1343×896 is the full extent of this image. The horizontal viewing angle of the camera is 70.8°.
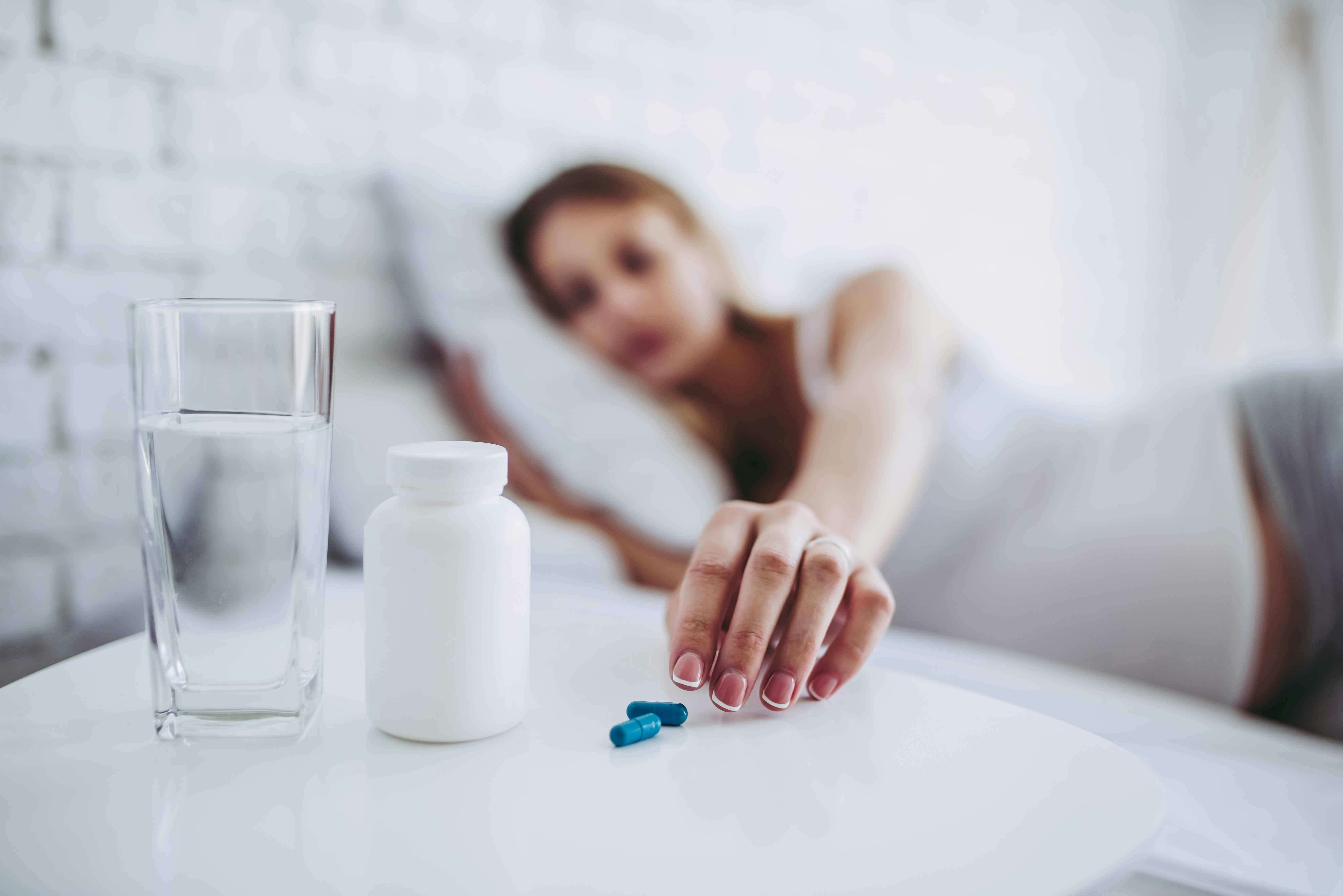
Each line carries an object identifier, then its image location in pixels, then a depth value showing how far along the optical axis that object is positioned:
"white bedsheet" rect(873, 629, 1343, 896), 0.57
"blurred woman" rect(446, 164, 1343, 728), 0.90
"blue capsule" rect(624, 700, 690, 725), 0.43
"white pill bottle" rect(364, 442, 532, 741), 0.38
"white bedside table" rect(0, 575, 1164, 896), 0.32
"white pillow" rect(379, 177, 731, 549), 1.03
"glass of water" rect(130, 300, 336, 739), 0.38
